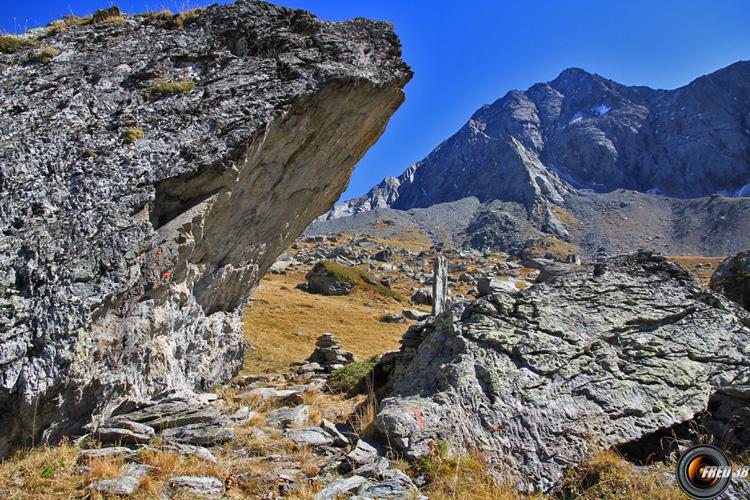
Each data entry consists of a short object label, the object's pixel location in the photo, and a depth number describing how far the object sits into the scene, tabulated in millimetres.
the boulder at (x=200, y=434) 7160
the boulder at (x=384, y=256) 85900
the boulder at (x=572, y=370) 7223
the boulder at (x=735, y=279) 15266
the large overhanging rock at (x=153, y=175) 7234
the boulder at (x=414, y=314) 36781
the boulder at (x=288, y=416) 8656
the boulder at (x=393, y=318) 34250
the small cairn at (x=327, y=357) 16688
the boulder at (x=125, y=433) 7043
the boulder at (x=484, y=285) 40803
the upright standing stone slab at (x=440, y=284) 33375
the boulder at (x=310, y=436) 7605
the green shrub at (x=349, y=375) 13648
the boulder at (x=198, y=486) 5729
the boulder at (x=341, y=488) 5729
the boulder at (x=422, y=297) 46812
